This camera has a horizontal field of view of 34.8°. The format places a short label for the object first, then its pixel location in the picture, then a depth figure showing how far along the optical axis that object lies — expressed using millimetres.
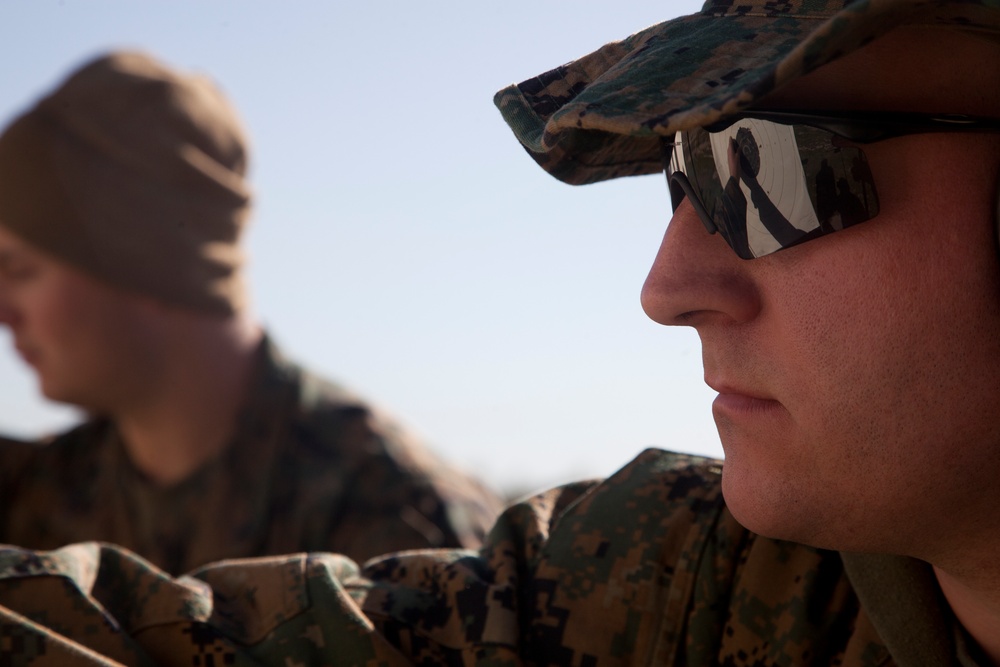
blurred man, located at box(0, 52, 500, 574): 1070
